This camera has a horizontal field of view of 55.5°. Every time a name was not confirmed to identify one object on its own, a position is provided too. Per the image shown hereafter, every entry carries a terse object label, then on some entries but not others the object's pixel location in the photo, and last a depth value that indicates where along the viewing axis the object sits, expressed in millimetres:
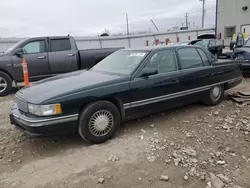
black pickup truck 7199
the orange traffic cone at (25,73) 6441
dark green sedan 3379
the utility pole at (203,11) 51231
